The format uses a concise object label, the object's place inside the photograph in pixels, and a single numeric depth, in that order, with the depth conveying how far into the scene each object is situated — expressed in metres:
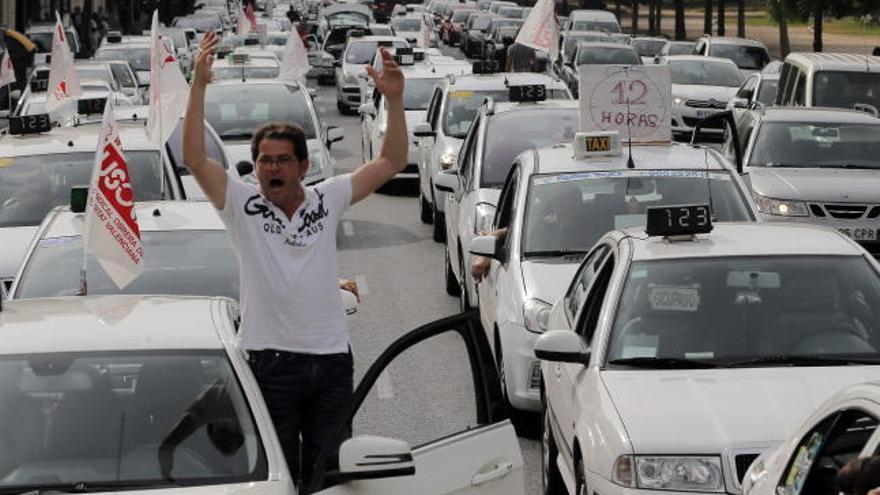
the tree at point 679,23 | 70.25
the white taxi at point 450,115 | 21.14
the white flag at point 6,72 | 28.31
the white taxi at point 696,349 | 7.99
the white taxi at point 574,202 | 12.20
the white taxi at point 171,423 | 6.46
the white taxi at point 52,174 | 15.24
